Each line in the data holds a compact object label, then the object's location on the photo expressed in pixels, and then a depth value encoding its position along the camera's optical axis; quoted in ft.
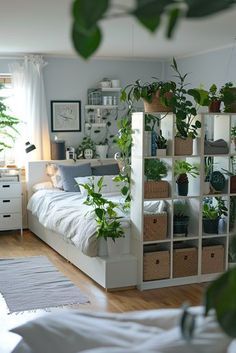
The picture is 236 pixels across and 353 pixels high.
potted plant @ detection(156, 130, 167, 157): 15.19
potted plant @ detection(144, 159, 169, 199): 15.19
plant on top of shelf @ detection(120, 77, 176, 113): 14.97
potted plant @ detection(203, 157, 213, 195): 15.93
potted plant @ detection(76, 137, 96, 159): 24.18
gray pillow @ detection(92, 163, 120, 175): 23.03
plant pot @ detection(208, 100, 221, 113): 15.67
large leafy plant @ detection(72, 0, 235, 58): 1.71
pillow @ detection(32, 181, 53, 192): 22.16
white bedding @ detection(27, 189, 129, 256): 15.67
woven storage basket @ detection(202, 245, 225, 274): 16.22
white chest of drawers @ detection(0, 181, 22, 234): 22.16
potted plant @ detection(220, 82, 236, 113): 15.39
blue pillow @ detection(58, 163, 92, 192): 21.66
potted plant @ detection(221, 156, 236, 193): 16.12
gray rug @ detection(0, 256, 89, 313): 14.34
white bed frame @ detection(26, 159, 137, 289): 15.28
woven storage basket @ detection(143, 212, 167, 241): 15.34
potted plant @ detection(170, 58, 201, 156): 15.08
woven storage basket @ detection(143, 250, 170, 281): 15.40
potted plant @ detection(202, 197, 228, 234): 16.26
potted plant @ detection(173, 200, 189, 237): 15.90
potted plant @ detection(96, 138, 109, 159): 24.52
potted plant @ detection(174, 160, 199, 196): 15.70
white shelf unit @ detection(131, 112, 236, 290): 15.17
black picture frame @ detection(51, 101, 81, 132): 24.18
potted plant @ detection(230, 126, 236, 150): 16.15
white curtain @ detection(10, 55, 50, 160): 23.21
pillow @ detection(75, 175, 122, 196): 21.26
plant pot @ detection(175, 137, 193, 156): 15.37
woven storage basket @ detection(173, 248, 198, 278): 15.85
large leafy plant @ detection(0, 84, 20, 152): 22.16
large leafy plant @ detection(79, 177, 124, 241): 15.29
